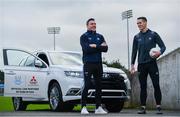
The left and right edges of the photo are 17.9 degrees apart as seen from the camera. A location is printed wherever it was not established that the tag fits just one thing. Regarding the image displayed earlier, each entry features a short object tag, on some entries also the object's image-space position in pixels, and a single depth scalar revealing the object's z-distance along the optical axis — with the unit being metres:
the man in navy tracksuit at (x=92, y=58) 10.37
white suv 11.54
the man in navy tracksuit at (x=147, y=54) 10.53
